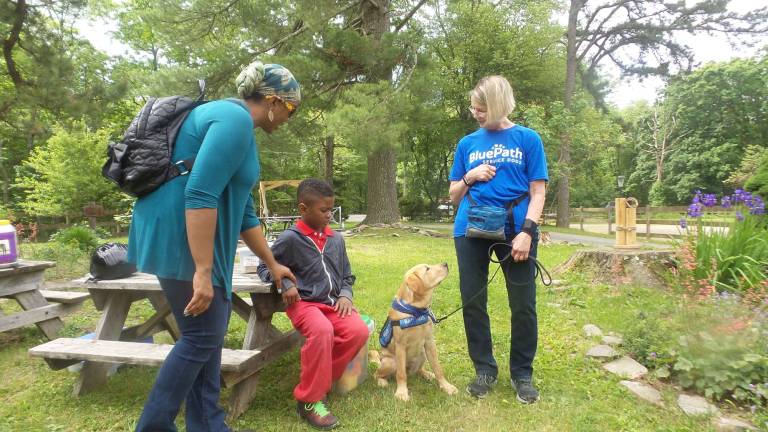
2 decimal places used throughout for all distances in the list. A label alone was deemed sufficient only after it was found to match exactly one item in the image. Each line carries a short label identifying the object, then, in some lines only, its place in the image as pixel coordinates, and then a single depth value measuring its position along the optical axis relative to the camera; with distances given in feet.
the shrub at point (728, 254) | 13.19
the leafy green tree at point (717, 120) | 100.12
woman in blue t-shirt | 9.12
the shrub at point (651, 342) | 10.27
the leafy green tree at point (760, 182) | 16.42
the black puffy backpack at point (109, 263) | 9.61
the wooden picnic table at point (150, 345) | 8.51
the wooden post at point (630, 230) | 21.89
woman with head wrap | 5.61
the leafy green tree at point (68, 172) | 60.59
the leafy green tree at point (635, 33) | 64.22
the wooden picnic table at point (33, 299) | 12.61
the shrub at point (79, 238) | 28.37
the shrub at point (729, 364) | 8.44
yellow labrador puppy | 9.53
